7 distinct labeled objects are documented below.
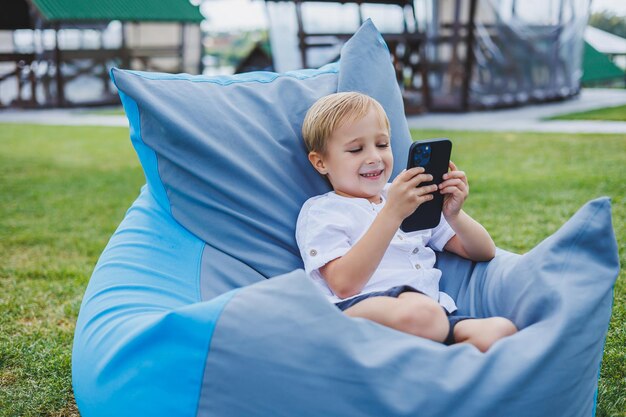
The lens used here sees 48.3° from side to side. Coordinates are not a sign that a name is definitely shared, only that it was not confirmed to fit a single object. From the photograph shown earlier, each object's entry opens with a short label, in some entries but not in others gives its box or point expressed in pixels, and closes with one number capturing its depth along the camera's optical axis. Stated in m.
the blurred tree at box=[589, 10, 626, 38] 22.50
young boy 1.82
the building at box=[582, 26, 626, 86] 16.52
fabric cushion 2.25
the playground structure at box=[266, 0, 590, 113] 10.25
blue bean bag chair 1.51
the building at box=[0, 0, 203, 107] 14.60
